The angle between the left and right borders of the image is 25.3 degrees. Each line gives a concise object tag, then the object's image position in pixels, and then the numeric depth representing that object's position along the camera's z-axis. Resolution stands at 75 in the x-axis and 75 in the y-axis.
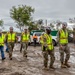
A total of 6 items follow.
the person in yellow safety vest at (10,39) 9.17
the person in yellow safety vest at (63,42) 7.04
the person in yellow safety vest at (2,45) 9.08
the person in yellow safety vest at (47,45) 6.70
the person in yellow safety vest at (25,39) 9.90
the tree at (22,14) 26.58
